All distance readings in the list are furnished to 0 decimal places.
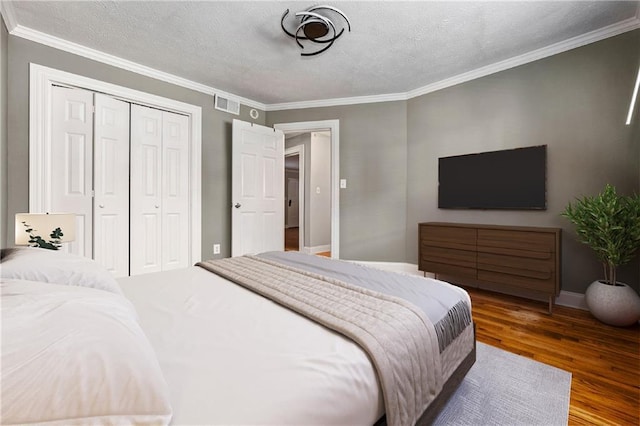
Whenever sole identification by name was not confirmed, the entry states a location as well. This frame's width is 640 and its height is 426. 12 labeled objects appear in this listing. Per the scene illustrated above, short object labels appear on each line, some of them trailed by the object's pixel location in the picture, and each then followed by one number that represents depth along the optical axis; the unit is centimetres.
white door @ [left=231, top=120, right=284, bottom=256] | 384
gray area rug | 131
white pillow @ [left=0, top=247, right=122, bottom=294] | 88
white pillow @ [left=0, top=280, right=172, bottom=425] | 44
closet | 277
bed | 58
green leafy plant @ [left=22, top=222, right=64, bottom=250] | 185
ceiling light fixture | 216
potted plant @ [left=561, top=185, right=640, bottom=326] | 215
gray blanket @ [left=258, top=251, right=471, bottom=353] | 117
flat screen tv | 283
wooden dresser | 248
